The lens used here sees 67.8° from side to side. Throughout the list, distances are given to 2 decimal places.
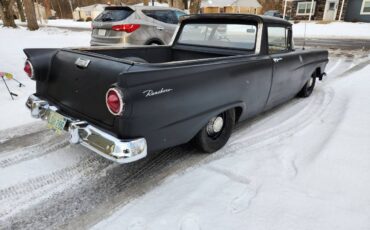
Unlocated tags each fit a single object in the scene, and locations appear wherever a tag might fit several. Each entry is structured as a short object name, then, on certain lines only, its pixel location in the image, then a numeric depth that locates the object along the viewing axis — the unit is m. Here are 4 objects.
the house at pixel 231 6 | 48.66
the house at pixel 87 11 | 61.41
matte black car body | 2.29
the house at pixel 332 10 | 28.55
